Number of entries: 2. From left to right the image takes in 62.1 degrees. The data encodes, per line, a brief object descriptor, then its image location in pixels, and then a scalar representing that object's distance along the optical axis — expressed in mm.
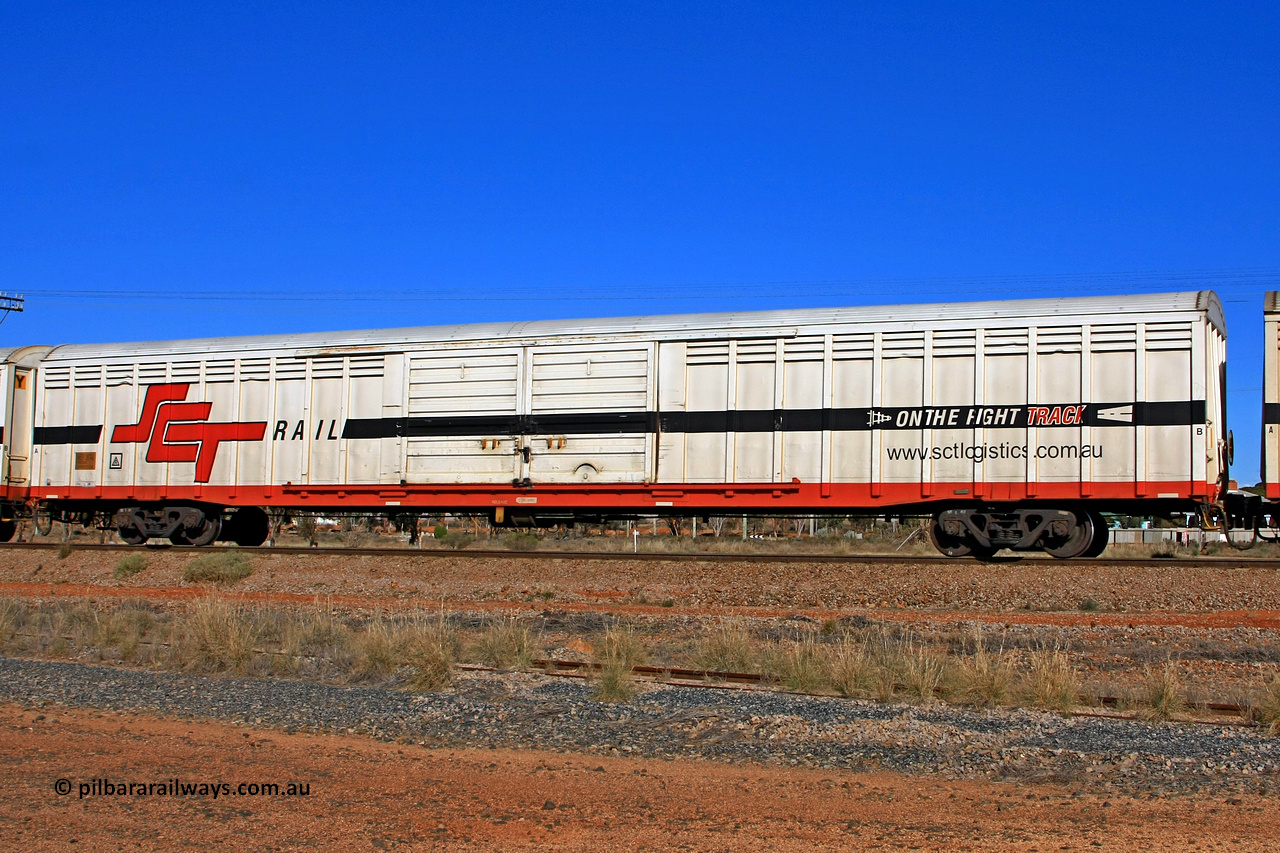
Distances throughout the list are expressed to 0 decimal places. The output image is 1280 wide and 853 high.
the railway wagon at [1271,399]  13945
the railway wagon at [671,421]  14094
